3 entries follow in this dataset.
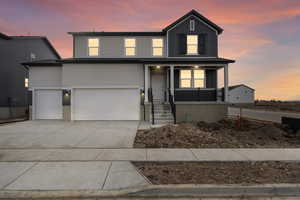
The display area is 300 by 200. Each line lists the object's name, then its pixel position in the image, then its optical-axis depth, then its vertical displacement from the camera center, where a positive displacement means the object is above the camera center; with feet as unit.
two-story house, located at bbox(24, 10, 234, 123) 44.32 +5.39
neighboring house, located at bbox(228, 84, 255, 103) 178.19 +2.10
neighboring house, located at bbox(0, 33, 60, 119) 55.62 +8.50
